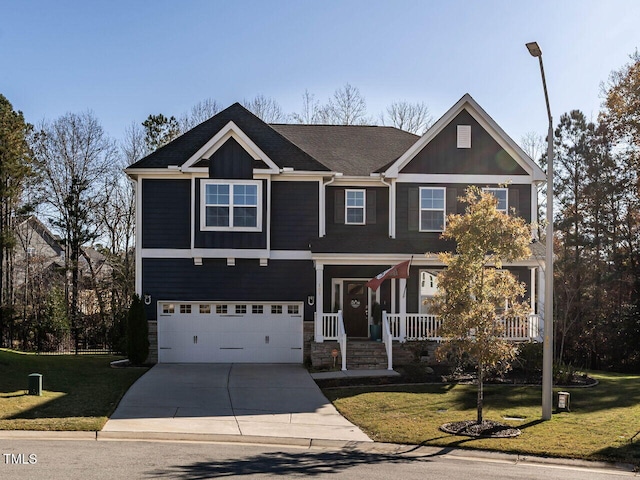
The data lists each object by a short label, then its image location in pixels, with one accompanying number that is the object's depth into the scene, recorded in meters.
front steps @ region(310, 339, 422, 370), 21.80
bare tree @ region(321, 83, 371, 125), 45.19
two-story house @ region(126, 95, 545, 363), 23.25
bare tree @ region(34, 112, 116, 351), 37.41
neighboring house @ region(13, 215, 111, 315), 39.06
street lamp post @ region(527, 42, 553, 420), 14.57
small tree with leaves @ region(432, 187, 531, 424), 14.08
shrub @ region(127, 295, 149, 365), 23.11
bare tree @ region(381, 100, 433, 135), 45.06
